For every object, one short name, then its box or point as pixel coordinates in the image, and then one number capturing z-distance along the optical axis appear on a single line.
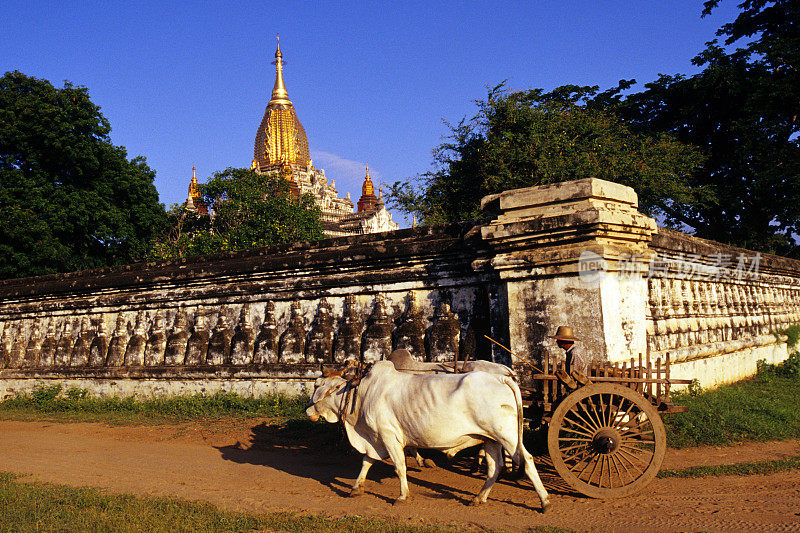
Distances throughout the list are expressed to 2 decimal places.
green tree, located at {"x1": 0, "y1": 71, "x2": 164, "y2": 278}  18.11
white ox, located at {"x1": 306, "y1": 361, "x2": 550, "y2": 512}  4.44
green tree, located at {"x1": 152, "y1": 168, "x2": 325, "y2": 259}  30.23
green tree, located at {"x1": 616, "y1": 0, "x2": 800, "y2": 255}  20.28
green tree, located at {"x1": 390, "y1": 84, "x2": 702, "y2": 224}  17.56
